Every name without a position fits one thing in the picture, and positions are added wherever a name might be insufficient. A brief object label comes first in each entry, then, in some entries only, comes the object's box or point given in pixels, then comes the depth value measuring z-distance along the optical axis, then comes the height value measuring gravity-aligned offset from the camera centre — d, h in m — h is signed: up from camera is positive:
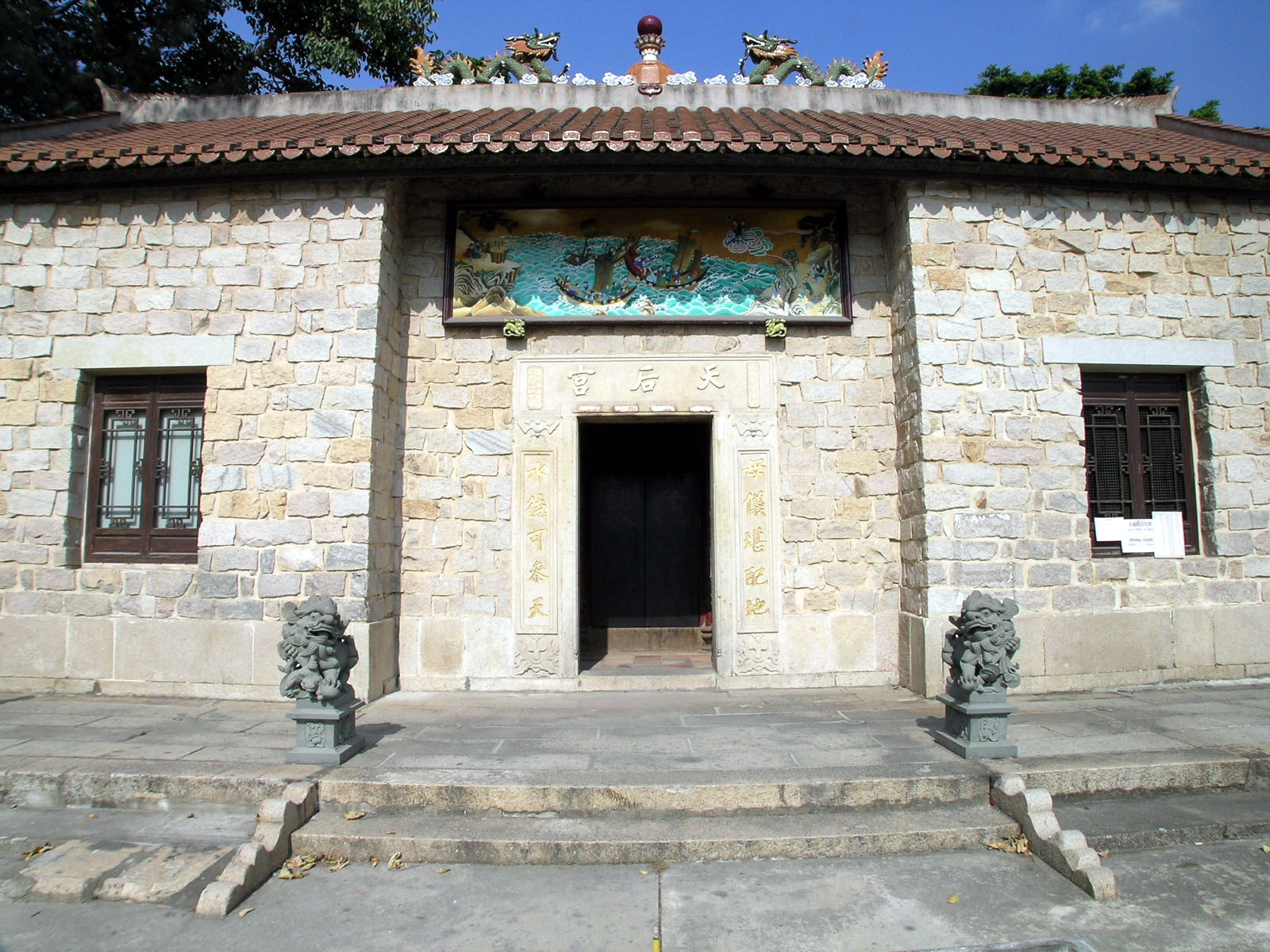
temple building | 5.93 +1.33
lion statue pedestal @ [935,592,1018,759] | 4.32 -0.81
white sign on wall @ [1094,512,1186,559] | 6.32 +0.07
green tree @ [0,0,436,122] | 10.82 +8.40
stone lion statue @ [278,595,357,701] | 4.30 -0.64
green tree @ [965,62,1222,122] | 17.47 +11.45
